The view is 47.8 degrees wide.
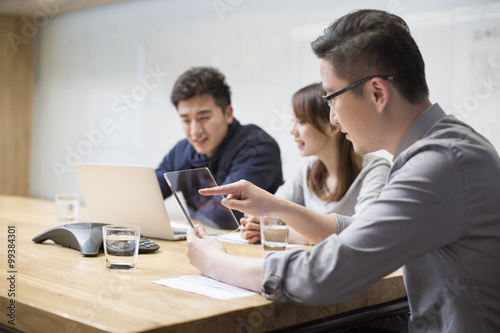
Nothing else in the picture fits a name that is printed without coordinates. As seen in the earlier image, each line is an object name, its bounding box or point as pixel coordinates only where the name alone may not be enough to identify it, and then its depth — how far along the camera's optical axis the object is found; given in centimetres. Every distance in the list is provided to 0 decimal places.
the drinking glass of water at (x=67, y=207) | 253
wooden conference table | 104
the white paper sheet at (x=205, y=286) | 123
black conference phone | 172
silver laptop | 195
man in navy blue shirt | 285
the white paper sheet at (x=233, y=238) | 202
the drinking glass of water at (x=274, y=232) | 174
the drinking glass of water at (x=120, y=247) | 150
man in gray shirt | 109
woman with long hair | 229
